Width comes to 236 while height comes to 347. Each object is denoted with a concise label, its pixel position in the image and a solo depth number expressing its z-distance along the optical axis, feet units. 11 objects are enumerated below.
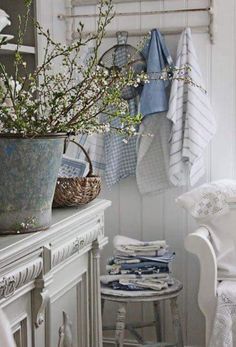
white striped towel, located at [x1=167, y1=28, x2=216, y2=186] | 10.34
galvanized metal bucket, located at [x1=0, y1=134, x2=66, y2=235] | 5.87
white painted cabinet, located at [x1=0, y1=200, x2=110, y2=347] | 5.66
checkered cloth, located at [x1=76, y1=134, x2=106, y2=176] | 11.09
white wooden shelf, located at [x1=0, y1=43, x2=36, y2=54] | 8.91
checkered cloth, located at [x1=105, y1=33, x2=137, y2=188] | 11.01
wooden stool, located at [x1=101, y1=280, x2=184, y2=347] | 9.57
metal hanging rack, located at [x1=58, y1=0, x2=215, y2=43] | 10.64
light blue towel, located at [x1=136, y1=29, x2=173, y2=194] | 10.49
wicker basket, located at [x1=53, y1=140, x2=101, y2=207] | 7.02
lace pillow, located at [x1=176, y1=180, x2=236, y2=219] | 9.97
